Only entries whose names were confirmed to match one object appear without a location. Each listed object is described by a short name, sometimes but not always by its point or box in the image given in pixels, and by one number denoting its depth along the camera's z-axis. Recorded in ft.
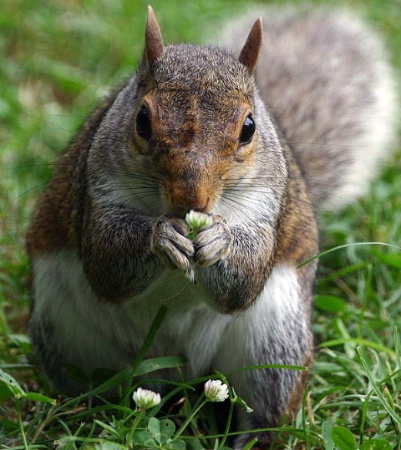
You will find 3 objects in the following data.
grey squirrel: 16.60
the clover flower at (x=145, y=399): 16.38
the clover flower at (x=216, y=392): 16.90
